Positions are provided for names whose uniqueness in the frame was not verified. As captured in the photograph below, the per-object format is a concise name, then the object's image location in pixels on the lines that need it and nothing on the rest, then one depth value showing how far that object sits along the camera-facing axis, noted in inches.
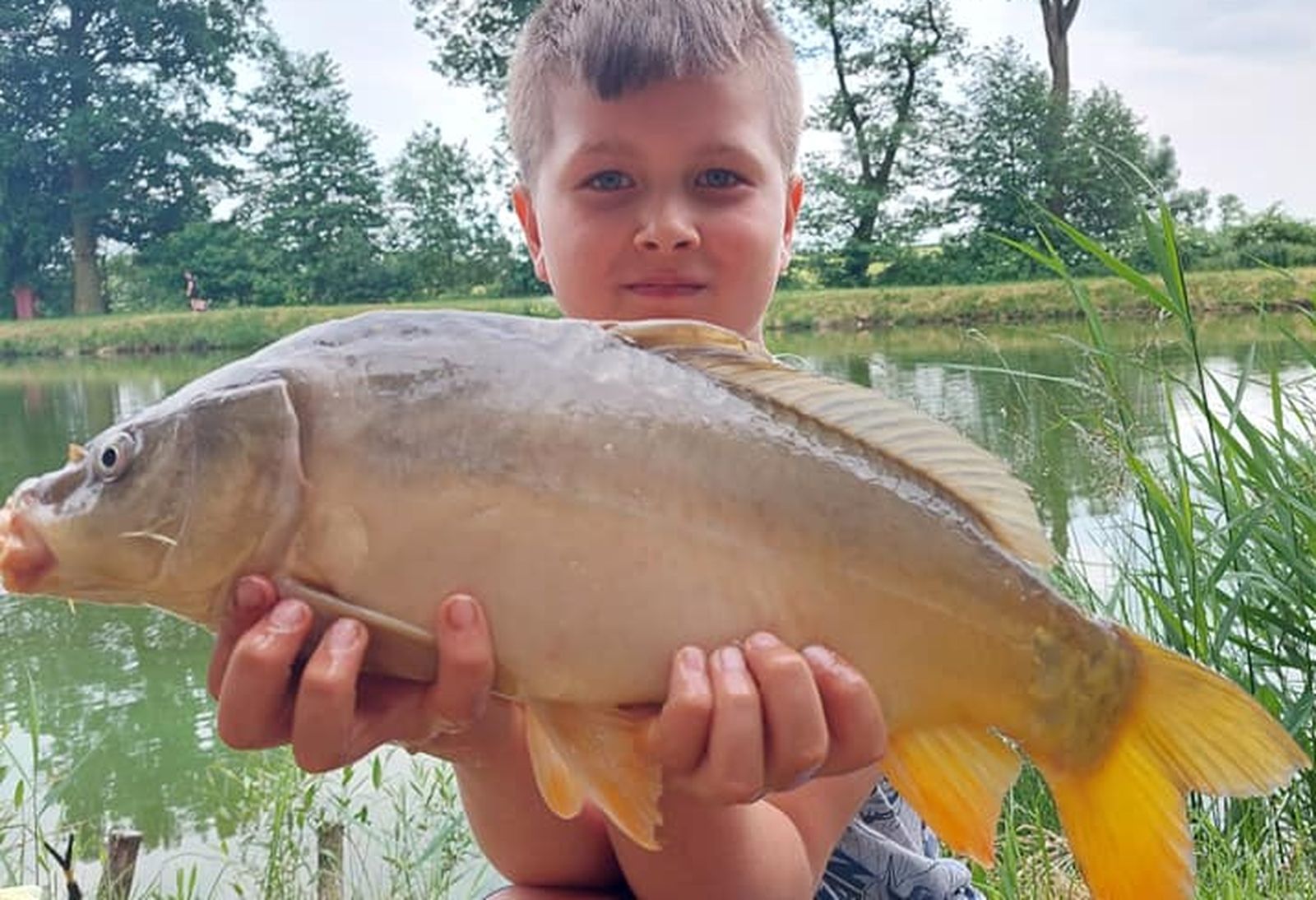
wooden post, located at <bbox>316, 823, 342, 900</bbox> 82.7
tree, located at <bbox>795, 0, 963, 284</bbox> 733.9
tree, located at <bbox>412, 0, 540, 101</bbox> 748.0
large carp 30.8
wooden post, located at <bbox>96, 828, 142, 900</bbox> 83.4
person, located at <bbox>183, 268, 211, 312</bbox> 836.6
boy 32.0
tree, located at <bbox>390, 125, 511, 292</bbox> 821.9
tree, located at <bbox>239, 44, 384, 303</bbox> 821.9
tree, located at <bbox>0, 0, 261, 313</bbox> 884.6
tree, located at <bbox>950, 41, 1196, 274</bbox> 640.4
